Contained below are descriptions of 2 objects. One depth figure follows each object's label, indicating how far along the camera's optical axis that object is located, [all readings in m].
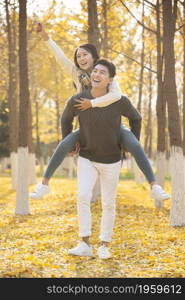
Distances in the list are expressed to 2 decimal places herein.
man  6.32
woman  6.16
